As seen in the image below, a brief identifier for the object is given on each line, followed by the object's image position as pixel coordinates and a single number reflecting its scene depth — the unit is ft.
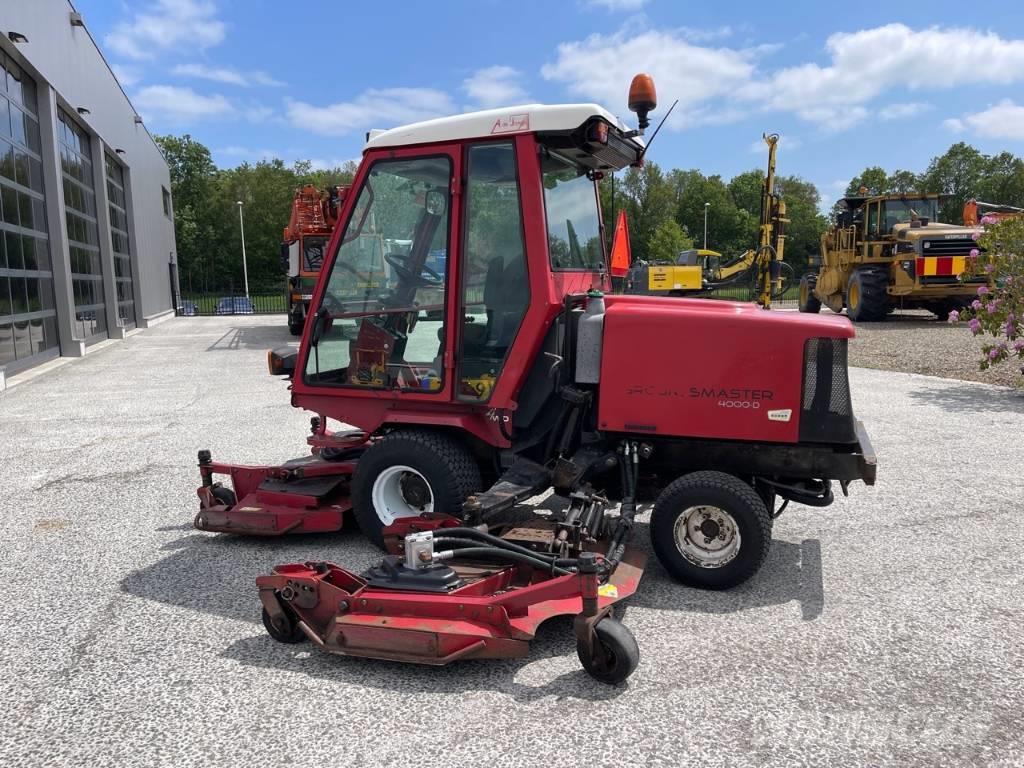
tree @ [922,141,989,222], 234.79
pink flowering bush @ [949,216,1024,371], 30.22
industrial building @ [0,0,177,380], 42.68
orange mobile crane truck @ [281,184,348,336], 60.75
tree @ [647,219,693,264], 175.63
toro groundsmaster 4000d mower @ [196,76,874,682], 11.10
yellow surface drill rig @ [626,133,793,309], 52.85
